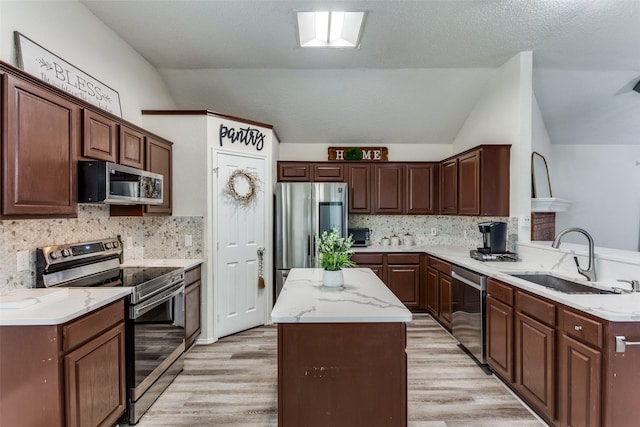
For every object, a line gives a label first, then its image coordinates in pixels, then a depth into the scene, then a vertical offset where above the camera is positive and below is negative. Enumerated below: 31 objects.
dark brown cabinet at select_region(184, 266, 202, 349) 3.08 -0.94
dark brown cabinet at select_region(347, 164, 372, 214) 4.78 +0.42
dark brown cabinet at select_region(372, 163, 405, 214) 4.80 +0.42
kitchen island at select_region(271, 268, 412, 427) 1.68 -0.86
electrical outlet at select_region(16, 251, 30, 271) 2.00 -0.31
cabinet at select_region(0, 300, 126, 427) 1.53 -0.82
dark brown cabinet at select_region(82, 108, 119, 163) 2.20 +0.58
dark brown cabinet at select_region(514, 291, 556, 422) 2.04 -0.98
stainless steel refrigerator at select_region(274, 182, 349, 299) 4.18 -0.15
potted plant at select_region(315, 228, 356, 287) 2.11 -0.30
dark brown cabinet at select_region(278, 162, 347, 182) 4.71 +0.65
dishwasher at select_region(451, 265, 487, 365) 2.87 -0.97
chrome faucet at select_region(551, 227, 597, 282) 2.35 -0.40
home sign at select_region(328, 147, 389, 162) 4.86 +0.96
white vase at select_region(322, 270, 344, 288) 2.20 -0.47
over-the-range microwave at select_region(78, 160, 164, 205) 2.16 +0.23
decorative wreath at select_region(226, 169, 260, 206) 3.68 +0.34
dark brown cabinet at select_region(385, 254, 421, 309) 4.41 -0.92
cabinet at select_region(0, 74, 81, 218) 1.65 +0.37
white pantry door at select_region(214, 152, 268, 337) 3.59 -0.43
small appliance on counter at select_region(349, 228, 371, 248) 4.71 -0.34
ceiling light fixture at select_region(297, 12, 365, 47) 2.87 +1.84
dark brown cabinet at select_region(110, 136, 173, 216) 2.94 +0.45
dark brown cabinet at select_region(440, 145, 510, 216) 3.50 +0.39
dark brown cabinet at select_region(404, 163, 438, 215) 4.79 +0.41
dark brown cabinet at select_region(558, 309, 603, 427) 1.69 -0.91
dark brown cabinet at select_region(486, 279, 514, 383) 2.48 -0.97
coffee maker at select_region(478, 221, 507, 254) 3.37 -0.24
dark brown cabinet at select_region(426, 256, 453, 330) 3.65 -0.97
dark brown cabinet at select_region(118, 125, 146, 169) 2.64 +0.59
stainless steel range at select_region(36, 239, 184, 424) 2.14 -0.69
